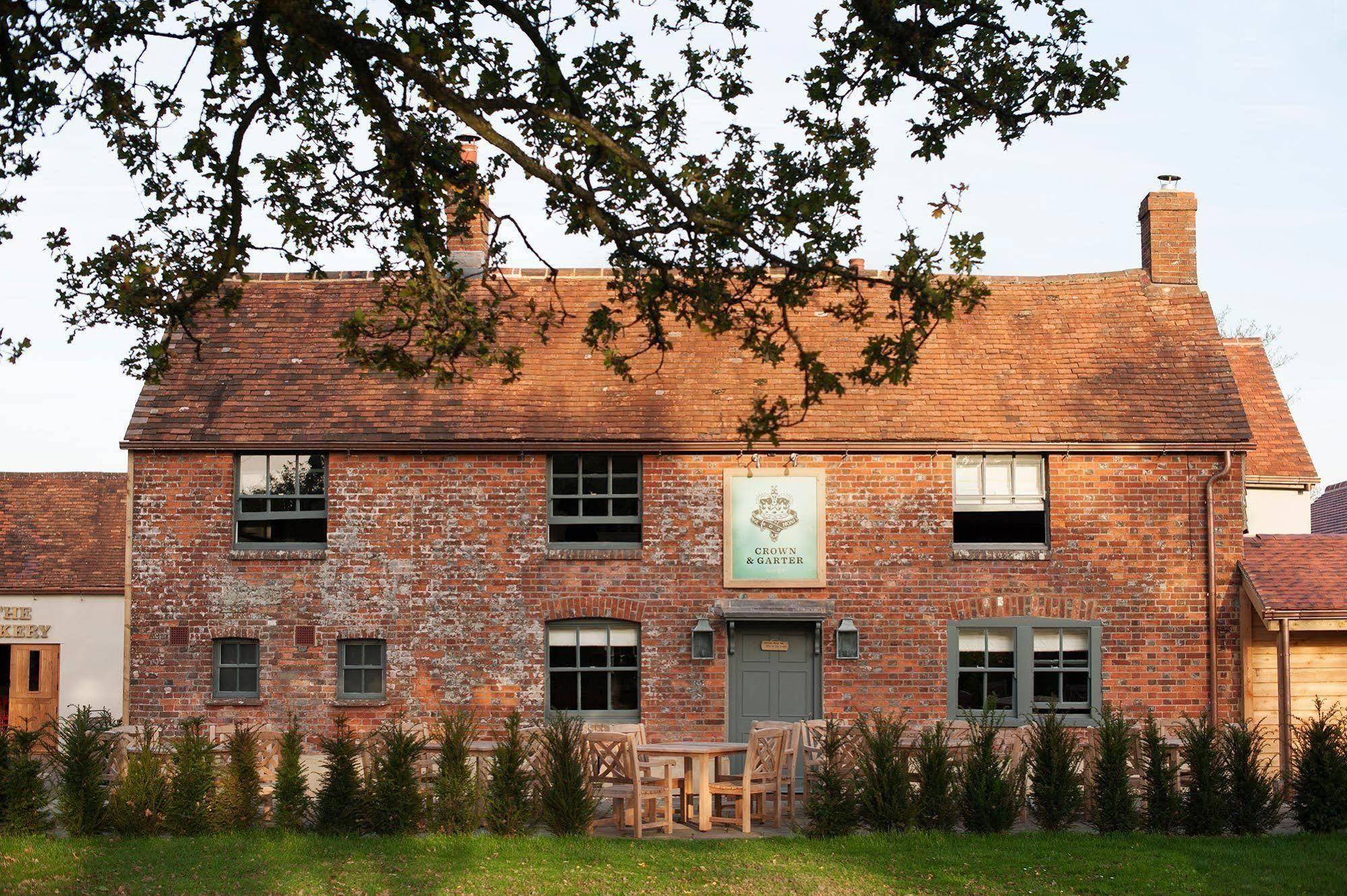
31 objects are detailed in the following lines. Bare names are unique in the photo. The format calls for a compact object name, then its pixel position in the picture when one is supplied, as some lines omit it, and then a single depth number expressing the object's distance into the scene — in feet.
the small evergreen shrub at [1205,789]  45.65
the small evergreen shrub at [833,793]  45.03
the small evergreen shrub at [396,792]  45.29
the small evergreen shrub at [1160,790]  45.91
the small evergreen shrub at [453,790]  45.44
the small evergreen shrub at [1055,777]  46.44
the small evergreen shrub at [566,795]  45.37
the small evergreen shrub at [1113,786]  45.80
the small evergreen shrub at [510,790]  45.19
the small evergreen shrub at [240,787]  45.83
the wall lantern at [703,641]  63.52
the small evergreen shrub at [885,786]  45.50
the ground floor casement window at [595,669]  64.23
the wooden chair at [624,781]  45.65
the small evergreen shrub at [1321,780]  45.80
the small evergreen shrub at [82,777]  45.16
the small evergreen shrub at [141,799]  45.29
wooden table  46.44
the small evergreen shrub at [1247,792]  45.80
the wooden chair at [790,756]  48.24
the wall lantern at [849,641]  63.26
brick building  63.77
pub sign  64.23
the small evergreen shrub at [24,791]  45.34
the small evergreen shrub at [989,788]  45.60
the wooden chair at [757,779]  46.39
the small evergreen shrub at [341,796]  45.52
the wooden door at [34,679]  98.37
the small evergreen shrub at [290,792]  45.78
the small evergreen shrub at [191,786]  45.24
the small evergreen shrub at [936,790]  45.85
